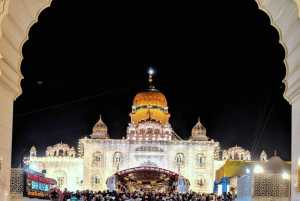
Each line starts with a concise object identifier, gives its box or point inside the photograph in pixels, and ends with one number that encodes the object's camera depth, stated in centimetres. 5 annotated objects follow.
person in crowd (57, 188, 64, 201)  2388
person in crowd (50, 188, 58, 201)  2176
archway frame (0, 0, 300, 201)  660
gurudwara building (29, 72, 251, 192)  4509
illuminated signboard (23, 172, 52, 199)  1257
